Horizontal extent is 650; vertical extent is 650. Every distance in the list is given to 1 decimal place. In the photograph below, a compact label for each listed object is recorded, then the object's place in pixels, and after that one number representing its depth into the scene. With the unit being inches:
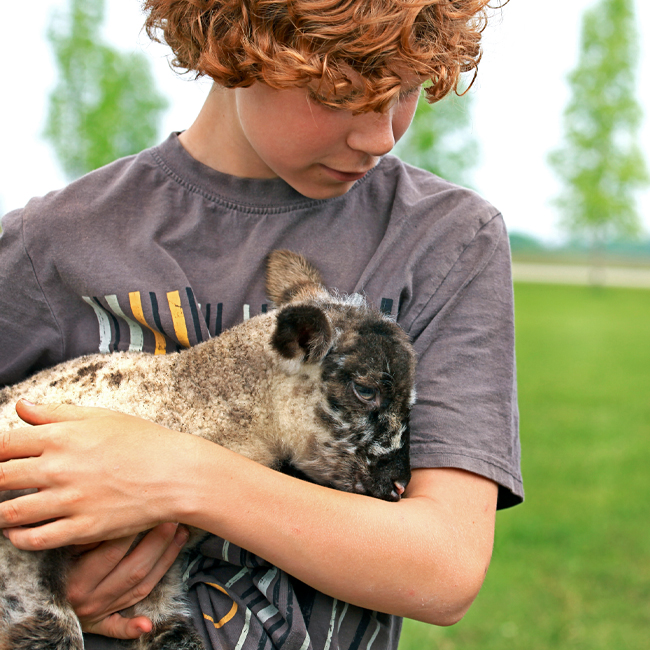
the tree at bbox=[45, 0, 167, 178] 979.9
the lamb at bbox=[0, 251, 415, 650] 98.2
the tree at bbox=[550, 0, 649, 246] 1680.6
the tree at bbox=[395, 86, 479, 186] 775.7
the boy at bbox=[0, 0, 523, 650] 84.0
